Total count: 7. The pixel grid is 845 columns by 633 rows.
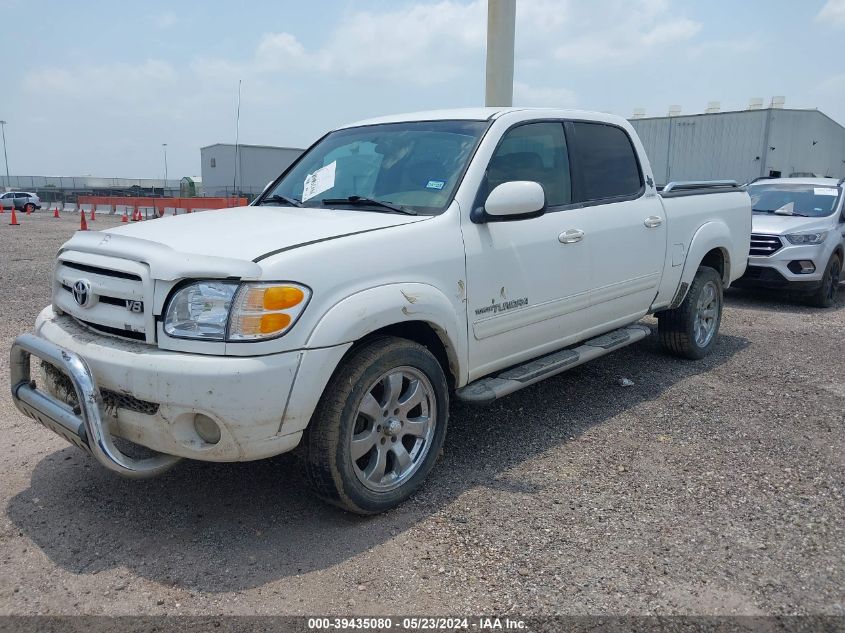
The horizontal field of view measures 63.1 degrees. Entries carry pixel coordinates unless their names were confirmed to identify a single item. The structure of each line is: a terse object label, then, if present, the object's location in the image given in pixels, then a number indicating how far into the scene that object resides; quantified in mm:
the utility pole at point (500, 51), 12797
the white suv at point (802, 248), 8828
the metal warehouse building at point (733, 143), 26547
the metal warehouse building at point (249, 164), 38812
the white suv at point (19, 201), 35719
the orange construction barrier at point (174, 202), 25747
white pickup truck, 2805
